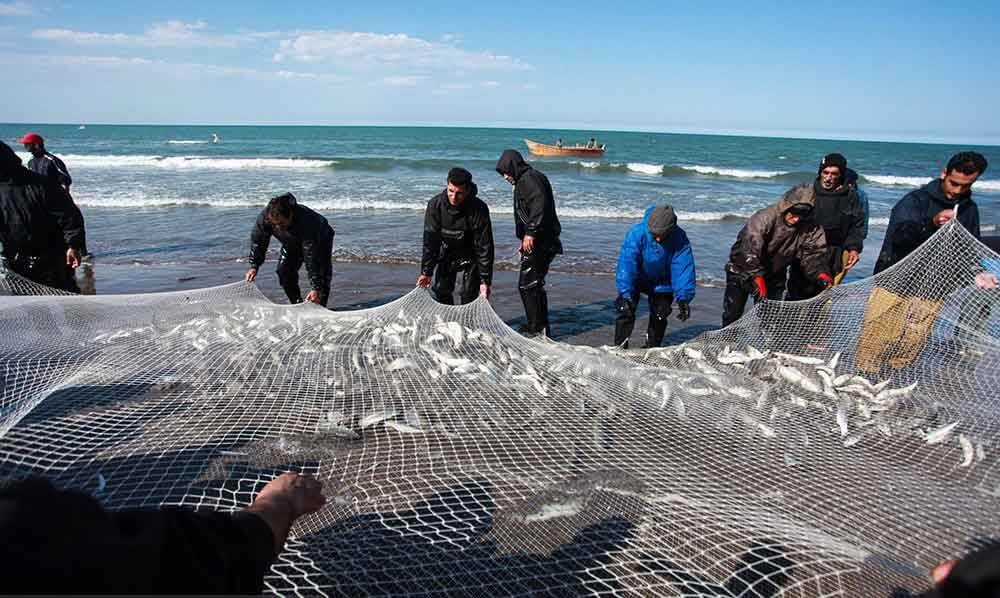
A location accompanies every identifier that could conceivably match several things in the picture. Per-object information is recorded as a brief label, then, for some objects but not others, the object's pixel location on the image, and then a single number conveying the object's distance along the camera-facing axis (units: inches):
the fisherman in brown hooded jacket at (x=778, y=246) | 231.8
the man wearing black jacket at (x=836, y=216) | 253.0
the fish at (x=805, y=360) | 195.6
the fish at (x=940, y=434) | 153.2
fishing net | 113.8
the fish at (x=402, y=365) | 195.8
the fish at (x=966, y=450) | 141.3
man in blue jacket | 244.7
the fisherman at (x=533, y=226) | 264.8
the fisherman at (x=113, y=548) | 38.8
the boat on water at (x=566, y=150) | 1813.5
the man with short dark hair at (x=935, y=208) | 202.2
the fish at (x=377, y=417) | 165.2
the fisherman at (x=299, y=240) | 261.7
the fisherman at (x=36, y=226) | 231.6
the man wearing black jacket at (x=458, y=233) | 262.1
